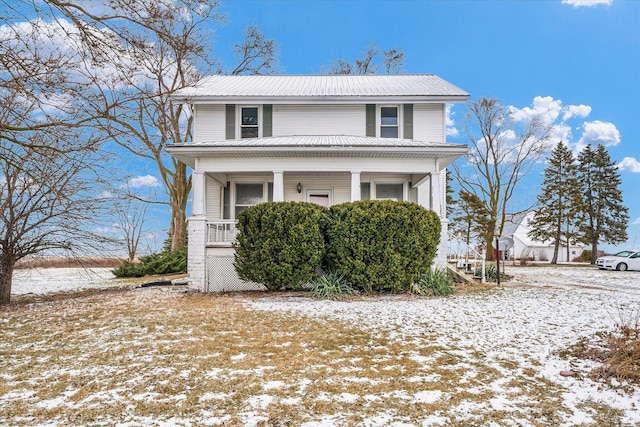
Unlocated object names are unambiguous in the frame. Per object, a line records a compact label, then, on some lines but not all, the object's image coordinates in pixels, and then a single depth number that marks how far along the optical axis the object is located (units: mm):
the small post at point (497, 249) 11430
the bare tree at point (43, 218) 8273
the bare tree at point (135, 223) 22062
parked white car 18656
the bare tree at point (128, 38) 5125
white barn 32906
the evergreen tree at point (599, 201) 27266
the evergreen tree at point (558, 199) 26891
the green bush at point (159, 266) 15461
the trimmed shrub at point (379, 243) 8867
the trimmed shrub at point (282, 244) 8852
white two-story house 12875
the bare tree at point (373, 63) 24781
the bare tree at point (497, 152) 24938
